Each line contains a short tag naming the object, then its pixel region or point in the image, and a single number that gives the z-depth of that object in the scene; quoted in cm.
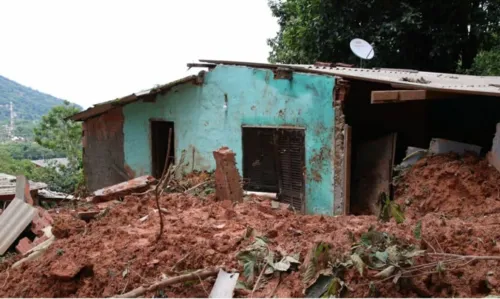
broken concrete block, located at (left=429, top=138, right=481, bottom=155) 663
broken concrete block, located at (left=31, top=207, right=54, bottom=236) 577
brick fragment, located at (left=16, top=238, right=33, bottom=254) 515
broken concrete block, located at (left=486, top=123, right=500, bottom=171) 597
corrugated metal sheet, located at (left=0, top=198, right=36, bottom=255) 556
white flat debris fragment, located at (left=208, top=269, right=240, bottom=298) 312
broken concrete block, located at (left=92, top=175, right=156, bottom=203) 679
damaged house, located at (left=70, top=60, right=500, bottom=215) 771
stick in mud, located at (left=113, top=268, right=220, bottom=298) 321
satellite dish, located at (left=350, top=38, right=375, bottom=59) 1039
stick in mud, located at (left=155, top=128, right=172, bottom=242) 405
